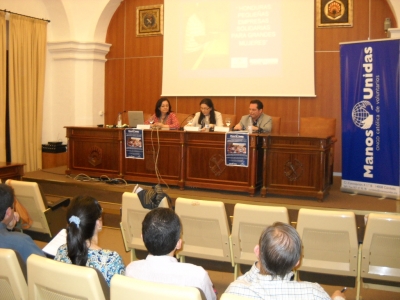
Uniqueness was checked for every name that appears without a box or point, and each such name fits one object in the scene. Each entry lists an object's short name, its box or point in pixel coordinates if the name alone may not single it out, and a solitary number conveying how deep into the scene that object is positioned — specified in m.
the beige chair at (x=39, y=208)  3.88
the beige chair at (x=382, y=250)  2.85
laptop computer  6.10
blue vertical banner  5.14
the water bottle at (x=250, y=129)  5.32
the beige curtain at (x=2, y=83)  7.78
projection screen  7.32
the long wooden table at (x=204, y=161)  5.08
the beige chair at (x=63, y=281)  1.80
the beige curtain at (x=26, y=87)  8.03
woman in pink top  6.17
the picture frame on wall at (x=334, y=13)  7.11
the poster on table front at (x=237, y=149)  5.20
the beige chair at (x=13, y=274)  2.10
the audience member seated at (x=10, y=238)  2.49
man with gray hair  1.71
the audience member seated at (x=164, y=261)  1.98
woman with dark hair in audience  2.16
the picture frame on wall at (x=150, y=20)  8.54
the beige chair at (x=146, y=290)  1.59
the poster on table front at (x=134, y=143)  5.80
